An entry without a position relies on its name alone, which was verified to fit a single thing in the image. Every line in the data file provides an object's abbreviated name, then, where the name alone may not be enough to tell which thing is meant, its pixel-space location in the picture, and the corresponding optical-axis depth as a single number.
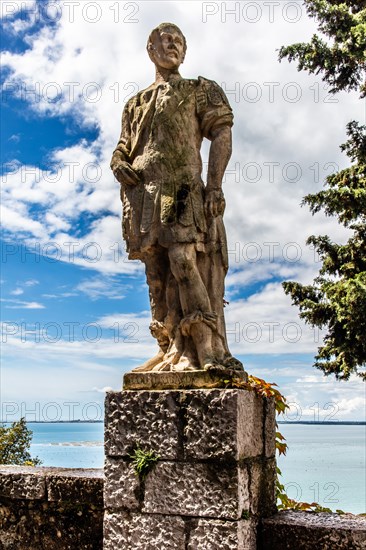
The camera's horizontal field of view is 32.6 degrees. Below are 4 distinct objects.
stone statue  4.07
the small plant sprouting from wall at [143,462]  3.77
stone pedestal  3.58
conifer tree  10.06
